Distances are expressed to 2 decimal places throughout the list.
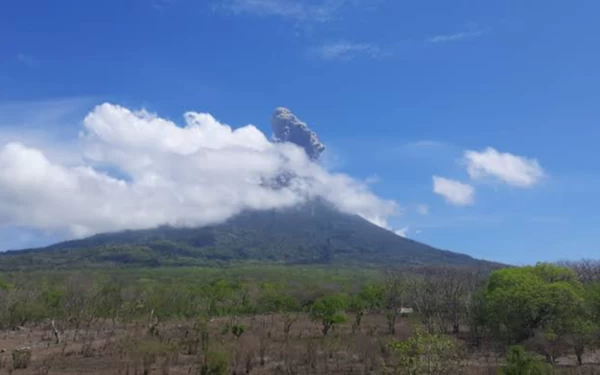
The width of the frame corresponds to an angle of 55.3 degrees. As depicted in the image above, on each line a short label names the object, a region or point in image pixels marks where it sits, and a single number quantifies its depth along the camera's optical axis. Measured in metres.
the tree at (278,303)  60.78
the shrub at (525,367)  18.58
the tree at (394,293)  59.38
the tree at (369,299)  61.20
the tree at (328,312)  43.60
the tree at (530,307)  31.06
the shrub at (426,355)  17.91
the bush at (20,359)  28.67
